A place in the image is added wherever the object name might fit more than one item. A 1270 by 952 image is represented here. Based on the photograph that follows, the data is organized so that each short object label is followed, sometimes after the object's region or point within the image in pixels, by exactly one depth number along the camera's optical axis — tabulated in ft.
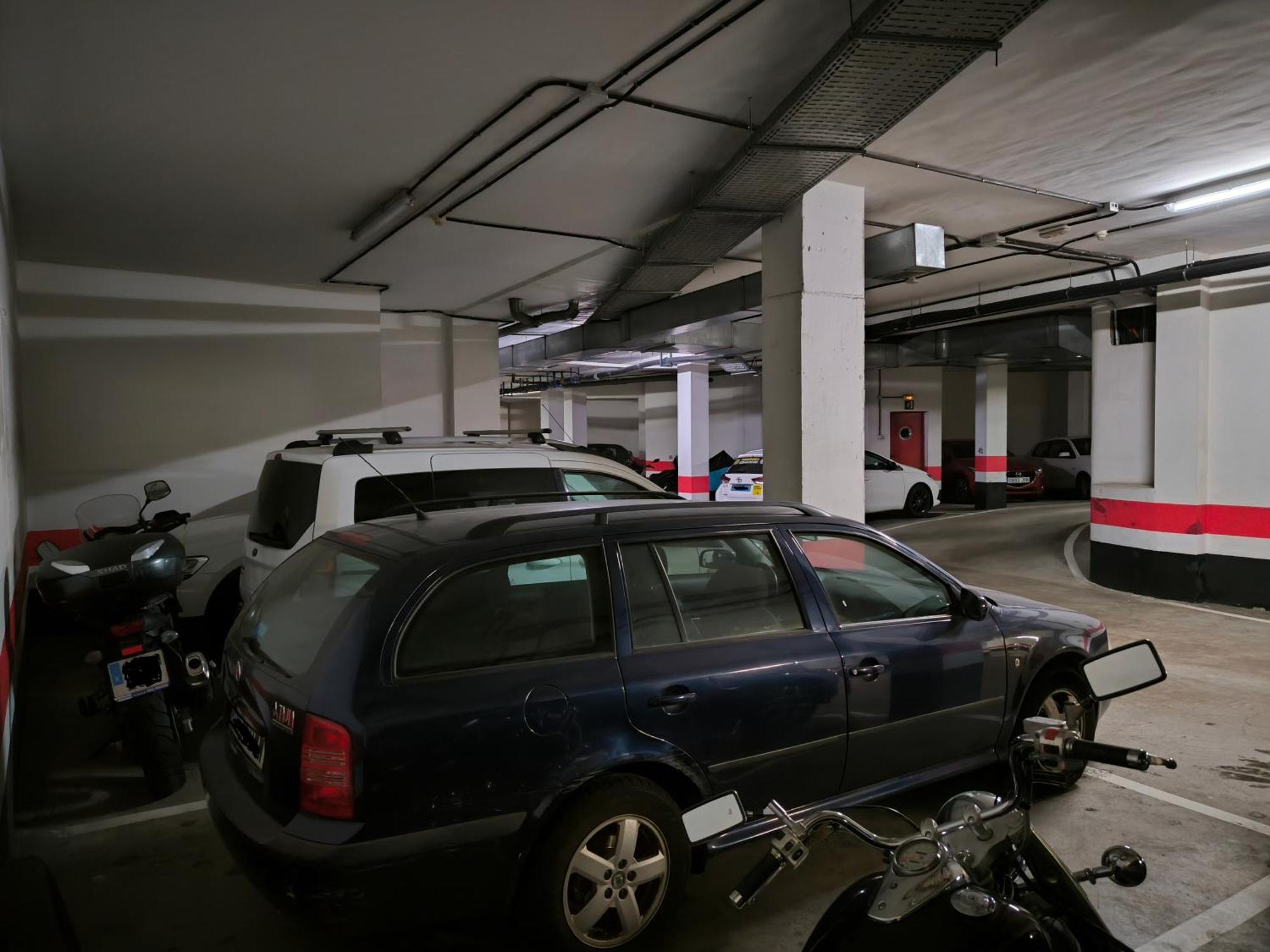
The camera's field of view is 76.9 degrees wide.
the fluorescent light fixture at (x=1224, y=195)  20.80
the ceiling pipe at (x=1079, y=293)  24.26
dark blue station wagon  7.27
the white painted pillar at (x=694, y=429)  59.82
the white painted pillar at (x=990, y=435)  55.98
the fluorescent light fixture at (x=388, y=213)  19.98
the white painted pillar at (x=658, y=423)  86.02
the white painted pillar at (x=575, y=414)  84.38
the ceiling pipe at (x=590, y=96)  12.05
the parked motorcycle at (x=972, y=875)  4.74
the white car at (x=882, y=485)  46.37
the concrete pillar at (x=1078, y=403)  77.10
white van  14.74
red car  61.00
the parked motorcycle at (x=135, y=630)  12.41
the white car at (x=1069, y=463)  62.85
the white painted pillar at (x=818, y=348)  19.89
